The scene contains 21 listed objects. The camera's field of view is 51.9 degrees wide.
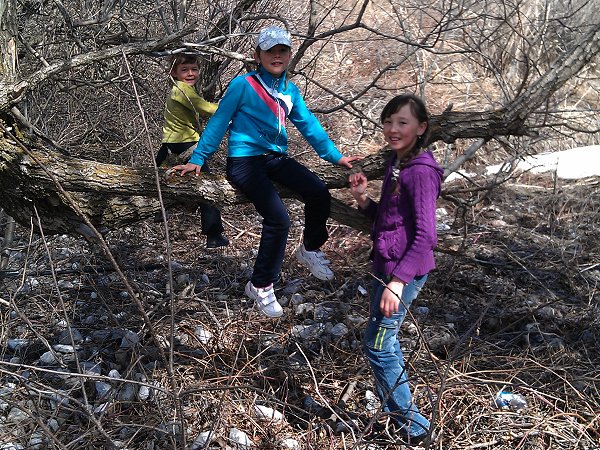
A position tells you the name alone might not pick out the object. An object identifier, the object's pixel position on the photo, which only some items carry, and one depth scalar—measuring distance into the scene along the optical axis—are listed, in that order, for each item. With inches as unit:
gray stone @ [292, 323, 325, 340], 145.3
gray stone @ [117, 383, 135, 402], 122.1
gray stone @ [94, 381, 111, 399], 125.4
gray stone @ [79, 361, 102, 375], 131.5
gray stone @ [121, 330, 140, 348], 137.7
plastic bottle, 122.2
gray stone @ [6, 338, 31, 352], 136.5
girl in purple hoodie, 95.3
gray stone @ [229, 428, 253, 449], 112.7
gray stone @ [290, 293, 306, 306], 159.6
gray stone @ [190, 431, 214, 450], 109.9
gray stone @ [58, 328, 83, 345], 142.2
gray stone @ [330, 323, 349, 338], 145.9
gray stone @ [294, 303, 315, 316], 156.3
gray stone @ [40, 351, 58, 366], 132.4
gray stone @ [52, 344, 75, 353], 138.1
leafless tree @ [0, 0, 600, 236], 115.1
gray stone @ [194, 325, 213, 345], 140.3
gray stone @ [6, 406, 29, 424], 112.5
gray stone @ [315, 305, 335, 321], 154.9
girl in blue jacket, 117.0
